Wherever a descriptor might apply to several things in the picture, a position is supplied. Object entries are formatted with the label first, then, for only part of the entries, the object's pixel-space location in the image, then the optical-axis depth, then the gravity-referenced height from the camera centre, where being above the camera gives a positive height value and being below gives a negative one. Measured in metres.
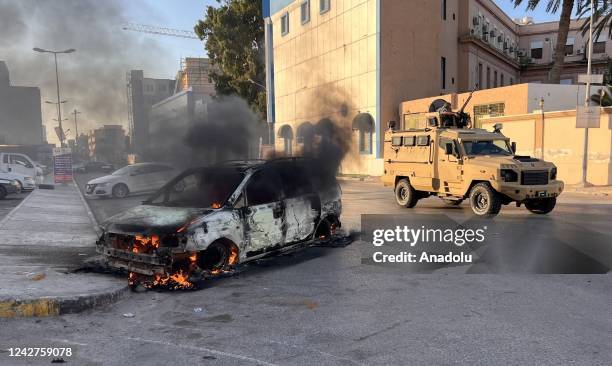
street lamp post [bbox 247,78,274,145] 37.70 +2.76
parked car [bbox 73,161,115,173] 43.06 -1.12
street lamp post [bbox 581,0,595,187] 16.56 -0.05
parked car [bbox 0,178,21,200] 16.50 -1.10
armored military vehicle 10.30 -0.47
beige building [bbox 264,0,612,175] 27.64 +6.44
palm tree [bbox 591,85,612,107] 20.31 +2.28
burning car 5.42 -0.90
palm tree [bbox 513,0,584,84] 23.86 +6.51
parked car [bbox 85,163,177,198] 16.78 -0.99
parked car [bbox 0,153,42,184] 17.99 -0.32
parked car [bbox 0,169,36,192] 16.97 -0.89
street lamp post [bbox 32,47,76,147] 22.48 +3.40
